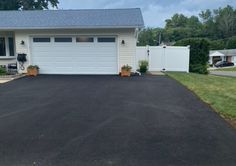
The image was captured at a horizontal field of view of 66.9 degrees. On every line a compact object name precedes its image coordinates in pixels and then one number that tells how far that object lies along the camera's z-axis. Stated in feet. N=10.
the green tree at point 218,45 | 165.83
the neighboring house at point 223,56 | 141.20
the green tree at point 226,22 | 182.62
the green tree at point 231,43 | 167.19
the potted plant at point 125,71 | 31.41
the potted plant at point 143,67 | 34.85
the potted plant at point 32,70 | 32.10
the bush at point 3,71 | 31.23
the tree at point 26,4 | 63.12
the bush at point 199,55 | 39.00
